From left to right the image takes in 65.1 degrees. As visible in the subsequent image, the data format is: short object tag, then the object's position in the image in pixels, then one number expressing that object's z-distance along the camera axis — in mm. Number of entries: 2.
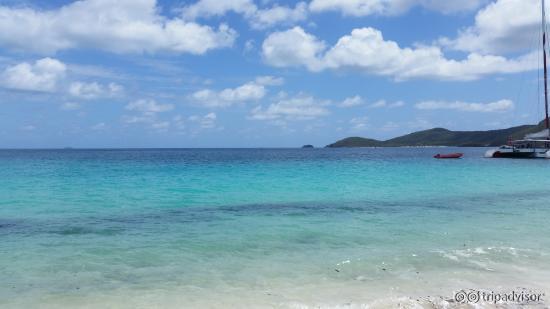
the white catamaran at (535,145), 82931
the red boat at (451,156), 99119
